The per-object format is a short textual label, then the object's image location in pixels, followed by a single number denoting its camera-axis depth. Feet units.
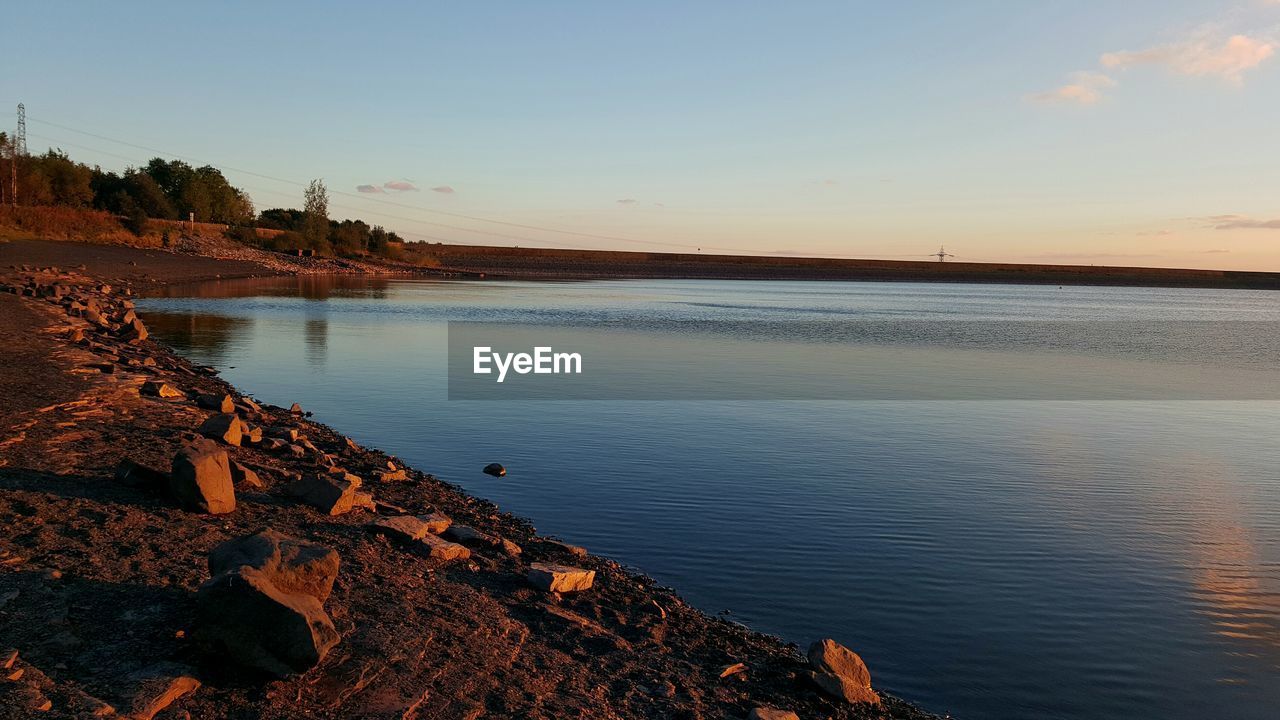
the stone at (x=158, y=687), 15.08
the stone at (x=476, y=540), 26.71
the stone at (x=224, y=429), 34.01
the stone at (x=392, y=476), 34.65
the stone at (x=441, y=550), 24.93
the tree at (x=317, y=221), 329.72
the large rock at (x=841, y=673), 19.31
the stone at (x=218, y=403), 40.50
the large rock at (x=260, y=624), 16.43
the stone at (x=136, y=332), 68.27
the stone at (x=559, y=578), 23.63
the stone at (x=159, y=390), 42.78
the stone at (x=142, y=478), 25.72
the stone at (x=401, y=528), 25.61
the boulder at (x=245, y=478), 28.14
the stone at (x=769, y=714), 17.58
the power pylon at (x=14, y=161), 219.61
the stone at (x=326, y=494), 27.48
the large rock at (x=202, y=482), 24.75
